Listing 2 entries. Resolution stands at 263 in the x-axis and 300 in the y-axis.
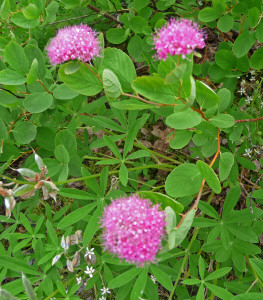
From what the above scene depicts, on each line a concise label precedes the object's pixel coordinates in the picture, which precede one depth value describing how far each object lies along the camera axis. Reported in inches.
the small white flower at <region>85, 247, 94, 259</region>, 16.3
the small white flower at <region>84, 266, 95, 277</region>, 17.1
